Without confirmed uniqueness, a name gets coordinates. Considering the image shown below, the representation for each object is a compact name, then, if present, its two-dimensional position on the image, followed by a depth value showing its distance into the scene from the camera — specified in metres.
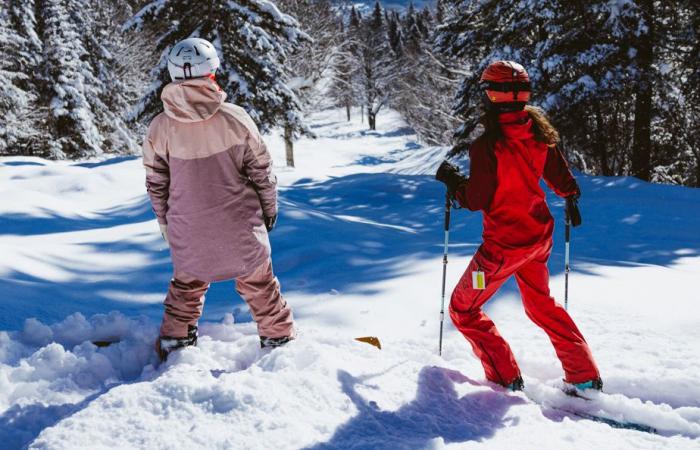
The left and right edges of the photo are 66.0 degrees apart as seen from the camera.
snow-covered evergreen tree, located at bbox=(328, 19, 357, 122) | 30.70
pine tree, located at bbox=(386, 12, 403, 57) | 59.03
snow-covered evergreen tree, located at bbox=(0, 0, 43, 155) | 19.67
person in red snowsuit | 2.89
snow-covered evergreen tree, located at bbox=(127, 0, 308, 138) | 15.06
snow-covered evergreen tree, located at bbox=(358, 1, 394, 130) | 53.91
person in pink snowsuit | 2.90
